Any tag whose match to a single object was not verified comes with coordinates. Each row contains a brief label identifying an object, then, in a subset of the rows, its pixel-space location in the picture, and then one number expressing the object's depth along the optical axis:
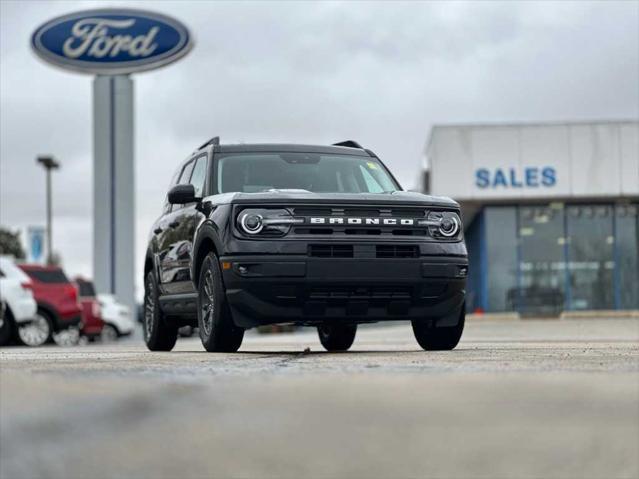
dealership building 35.19
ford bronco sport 6.89
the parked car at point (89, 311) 25.03
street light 44.22
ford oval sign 39.97
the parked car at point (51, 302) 19.72
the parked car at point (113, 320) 28.83
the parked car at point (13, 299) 18.02
